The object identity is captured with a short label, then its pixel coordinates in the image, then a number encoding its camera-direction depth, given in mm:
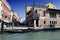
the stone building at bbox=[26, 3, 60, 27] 12870
